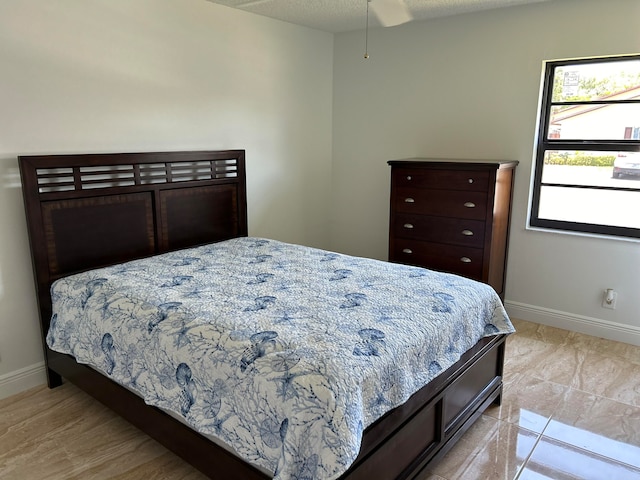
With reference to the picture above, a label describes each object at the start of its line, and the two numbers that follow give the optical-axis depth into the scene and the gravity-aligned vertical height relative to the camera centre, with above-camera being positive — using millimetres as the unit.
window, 3244 -58
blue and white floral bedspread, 1546 -755
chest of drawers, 3348 -534
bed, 1659 -719
